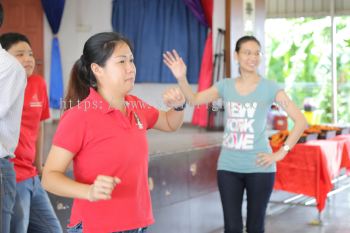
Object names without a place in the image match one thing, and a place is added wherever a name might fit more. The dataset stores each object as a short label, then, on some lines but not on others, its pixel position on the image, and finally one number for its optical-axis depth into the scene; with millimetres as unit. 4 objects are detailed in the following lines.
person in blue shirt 3299
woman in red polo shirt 1862
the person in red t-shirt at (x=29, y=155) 2670
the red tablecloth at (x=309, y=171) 4848
